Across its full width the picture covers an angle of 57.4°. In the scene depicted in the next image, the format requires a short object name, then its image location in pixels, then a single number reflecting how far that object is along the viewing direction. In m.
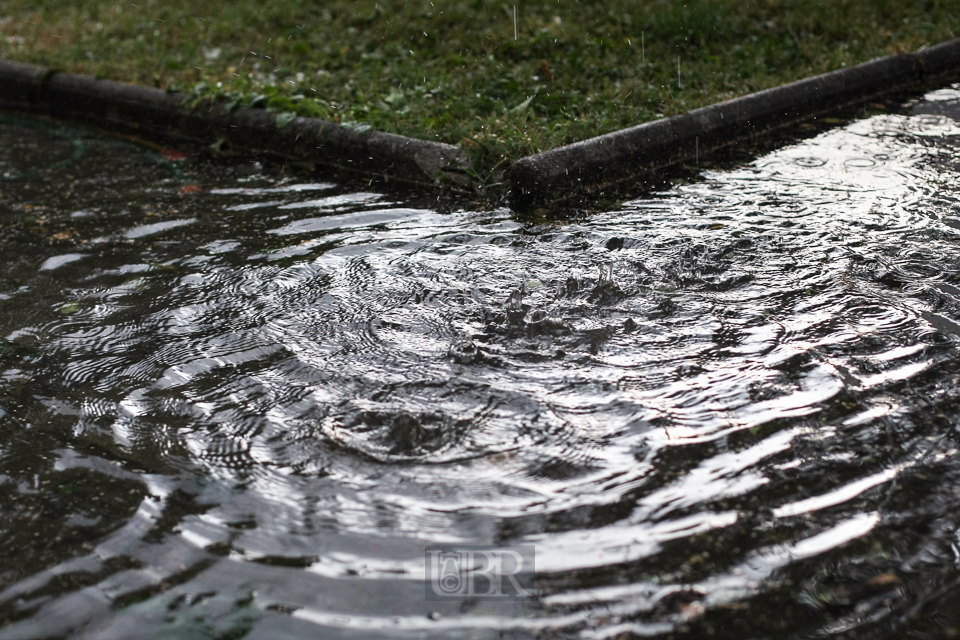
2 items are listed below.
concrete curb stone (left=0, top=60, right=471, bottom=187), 5.38
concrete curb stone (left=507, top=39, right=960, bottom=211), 4.92
